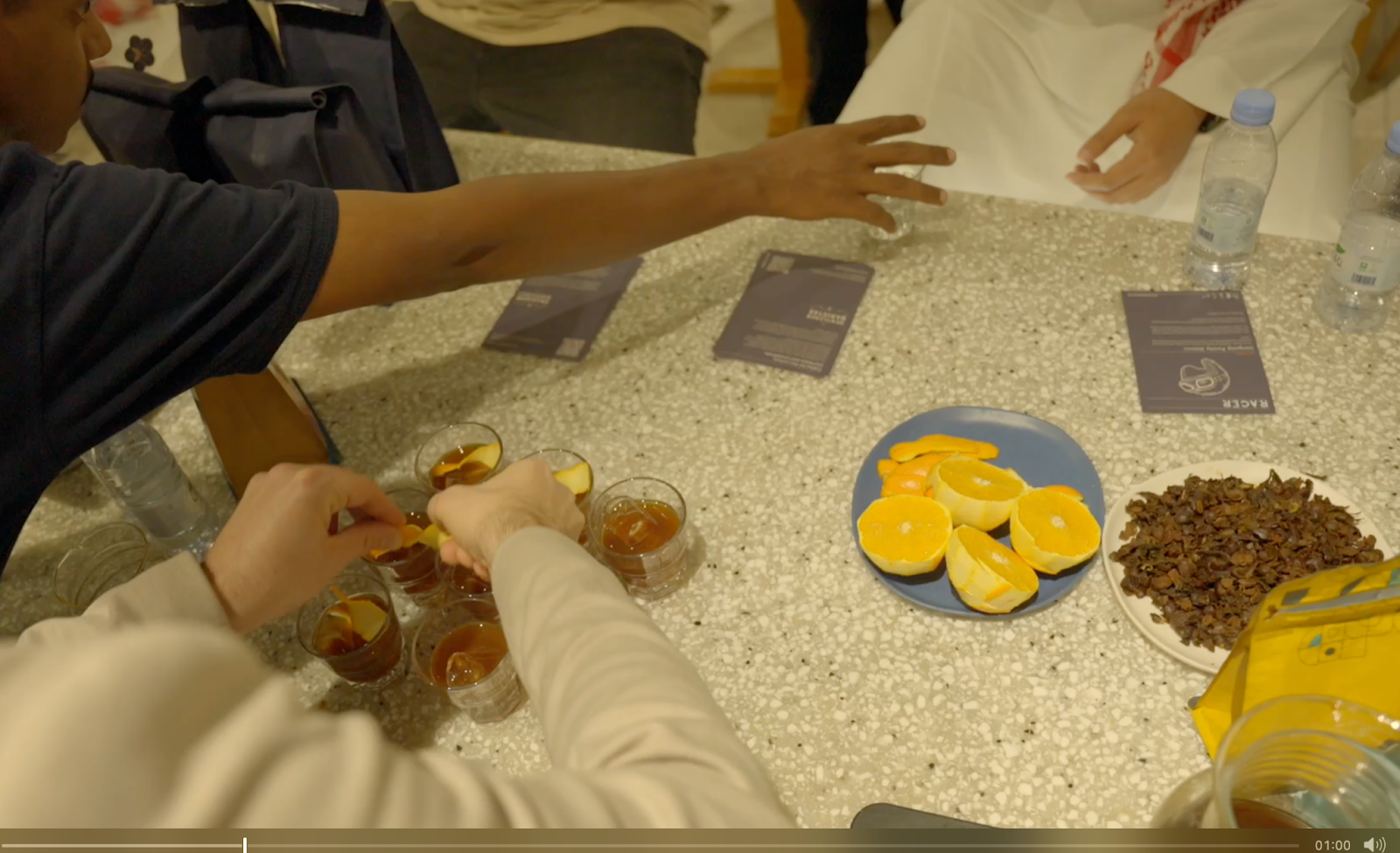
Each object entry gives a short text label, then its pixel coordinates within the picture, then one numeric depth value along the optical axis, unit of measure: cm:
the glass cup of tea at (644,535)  87
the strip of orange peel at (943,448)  94
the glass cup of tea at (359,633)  85
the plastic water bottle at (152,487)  98
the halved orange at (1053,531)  83
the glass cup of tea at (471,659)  80
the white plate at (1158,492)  77
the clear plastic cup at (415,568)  91
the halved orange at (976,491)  85
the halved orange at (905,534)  84
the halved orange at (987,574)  80
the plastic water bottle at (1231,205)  105
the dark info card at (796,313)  110
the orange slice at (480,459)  99
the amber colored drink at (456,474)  98
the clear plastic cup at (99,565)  96
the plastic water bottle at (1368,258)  95
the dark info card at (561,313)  118
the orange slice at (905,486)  91
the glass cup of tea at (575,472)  95
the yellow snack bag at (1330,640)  58
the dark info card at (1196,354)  97
